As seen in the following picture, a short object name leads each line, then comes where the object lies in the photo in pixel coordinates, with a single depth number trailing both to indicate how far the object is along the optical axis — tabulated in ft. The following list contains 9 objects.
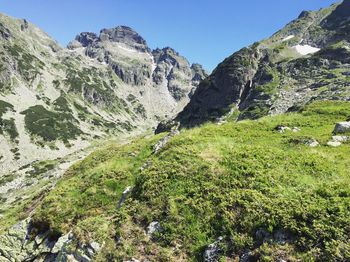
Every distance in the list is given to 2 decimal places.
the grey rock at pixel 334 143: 65.21
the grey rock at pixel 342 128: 71.61
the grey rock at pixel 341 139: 67.76
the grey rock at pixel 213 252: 37.91
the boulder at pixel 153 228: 43.75
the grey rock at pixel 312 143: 65.02
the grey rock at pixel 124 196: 53.75
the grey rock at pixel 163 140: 77.14
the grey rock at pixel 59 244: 51.50
